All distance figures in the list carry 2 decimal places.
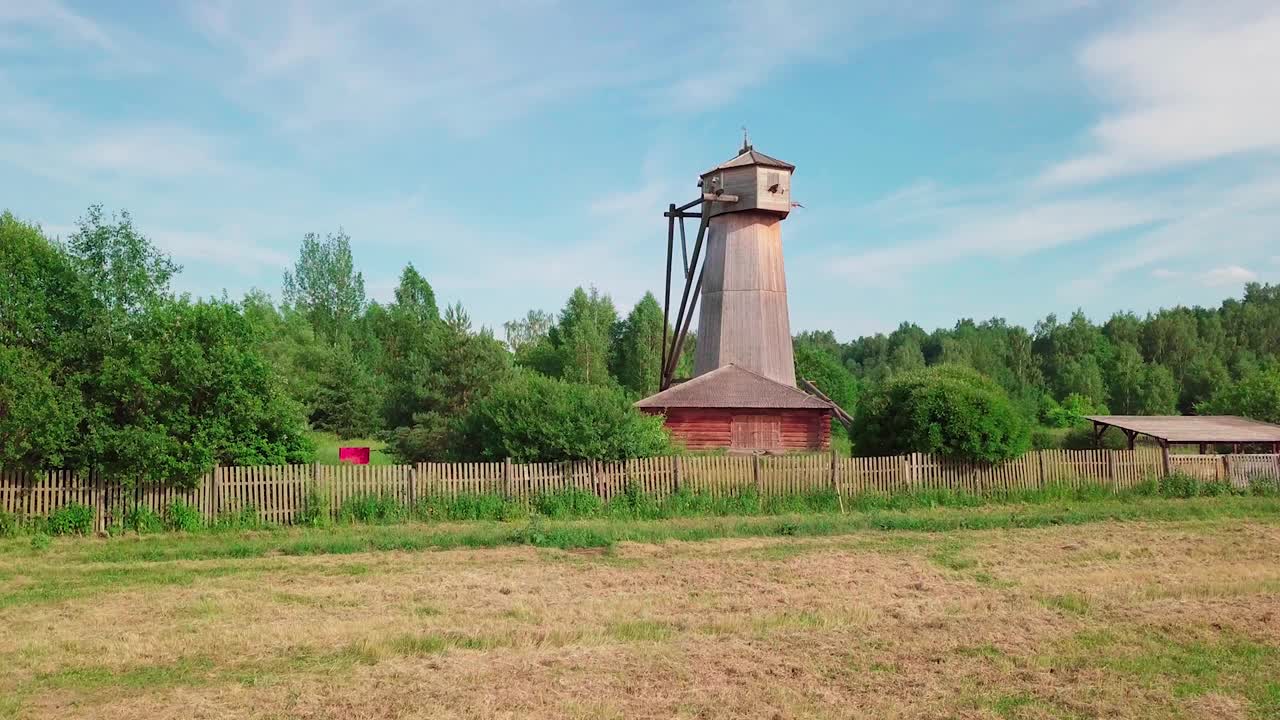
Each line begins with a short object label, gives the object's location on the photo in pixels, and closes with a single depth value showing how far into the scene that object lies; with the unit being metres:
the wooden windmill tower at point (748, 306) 34.62
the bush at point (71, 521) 16.05
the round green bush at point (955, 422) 20.59
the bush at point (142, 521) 16.37
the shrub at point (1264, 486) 21.72
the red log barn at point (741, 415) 34.12
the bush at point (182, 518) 16.44
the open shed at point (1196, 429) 23.33
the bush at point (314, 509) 17.03
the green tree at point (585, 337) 63.00
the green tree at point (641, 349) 66.38
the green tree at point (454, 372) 29.12
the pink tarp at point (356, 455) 19.89
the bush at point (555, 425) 19.00
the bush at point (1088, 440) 36.03
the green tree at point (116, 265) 17.31
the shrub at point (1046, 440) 37.91
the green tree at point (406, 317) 63.12
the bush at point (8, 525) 15.78
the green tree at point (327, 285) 75.50
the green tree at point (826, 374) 70.06
